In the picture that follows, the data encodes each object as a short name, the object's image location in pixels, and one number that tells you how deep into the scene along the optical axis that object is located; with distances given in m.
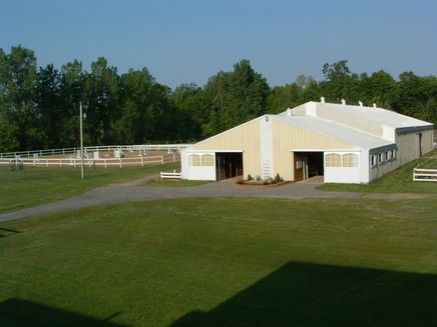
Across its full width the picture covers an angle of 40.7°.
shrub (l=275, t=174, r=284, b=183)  33.56
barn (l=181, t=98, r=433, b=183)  31.86
